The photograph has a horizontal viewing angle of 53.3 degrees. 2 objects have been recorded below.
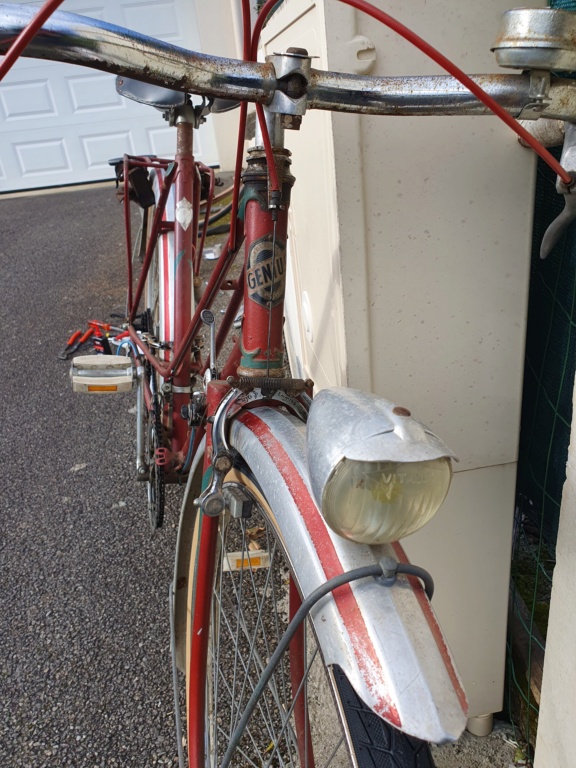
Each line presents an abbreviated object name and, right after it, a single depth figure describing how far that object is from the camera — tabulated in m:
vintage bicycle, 0.51
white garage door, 5.62
